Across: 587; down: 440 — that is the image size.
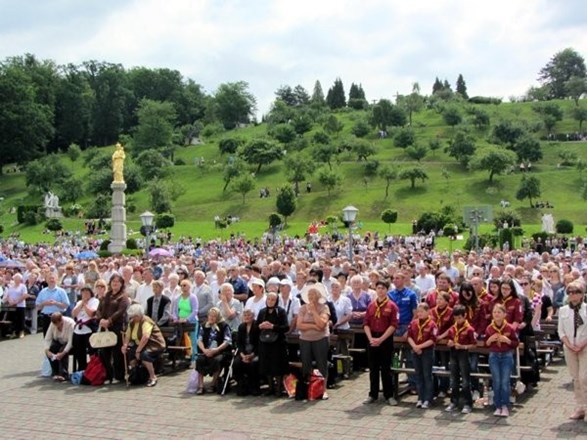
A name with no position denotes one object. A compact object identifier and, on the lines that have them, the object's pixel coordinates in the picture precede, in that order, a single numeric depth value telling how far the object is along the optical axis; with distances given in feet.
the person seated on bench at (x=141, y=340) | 39.91
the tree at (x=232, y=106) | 400.67
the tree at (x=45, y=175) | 277.03
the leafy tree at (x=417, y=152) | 272.72
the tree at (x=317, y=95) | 435.04
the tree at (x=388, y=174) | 238.48
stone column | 141.18
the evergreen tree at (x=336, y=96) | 429.38
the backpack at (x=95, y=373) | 40.65
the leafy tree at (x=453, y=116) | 317.63
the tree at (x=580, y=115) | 318.24
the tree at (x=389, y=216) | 188.03
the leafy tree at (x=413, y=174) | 234.79
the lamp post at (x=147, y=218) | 95.00
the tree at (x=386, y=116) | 324.39
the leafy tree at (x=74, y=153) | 335.06
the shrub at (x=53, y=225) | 206.18
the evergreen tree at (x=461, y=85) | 471.62
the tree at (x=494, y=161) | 232.94
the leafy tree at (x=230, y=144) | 306.35
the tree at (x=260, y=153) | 273.95
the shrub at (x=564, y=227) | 161.58
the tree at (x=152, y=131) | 338.34
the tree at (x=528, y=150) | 259.80
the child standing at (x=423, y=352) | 33.60
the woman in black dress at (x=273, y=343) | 36.76
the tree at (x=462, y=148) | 260.21
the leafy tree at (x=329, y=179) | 231.55
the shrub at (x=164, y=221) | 193.57
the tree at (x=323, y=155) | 265.32
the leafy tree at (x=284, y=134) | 310.24
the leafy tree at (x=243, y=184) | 233.78
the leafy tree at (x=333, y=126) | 320.50
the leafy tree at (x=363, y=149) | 274.57
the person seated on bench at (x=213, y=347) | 37.91
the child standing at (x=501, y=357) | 31.73
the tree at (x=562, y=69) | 460.14
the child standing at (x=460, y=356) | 32.76
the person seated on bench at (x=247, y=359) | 37.17
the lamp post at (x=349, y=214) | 79.61
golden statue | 140.05
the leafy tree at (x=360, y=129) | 316.81
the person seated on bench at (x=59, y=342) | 42.11
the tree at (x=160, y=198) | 223.30
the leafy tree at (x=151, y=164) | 279.08
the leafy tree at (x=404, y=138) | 289.12
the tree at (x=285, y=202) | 205.16
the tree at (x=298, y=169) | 242.99
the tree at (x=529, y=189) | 209.26
